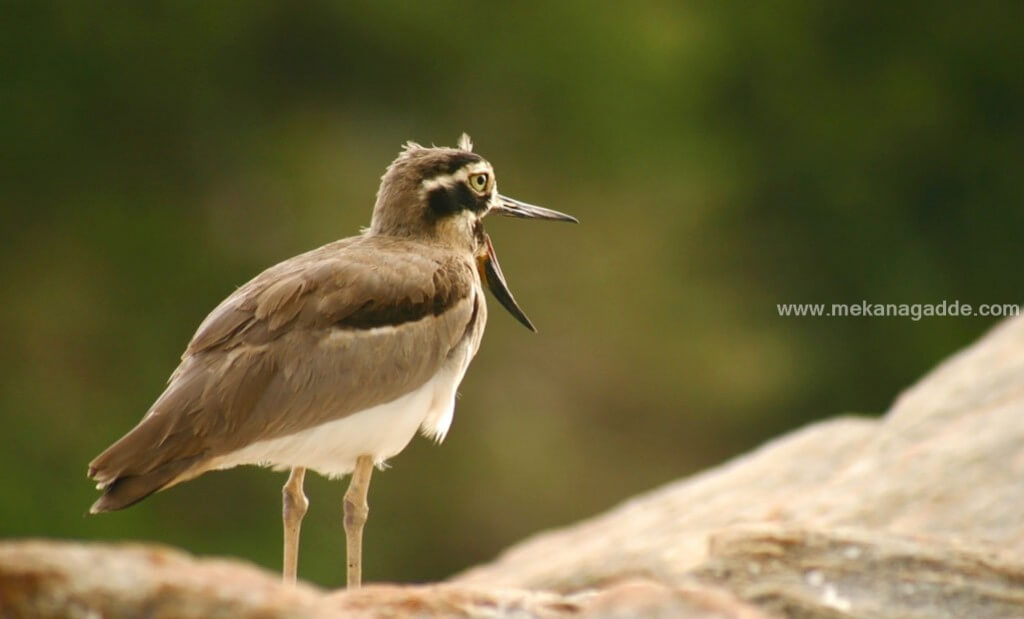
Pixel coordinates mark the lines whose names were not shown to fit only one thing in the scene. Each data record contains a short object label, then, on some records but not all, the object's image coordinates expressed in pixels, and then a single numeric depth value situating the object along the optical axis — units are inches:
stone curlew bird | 373.1
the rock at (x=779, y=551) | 226.2
